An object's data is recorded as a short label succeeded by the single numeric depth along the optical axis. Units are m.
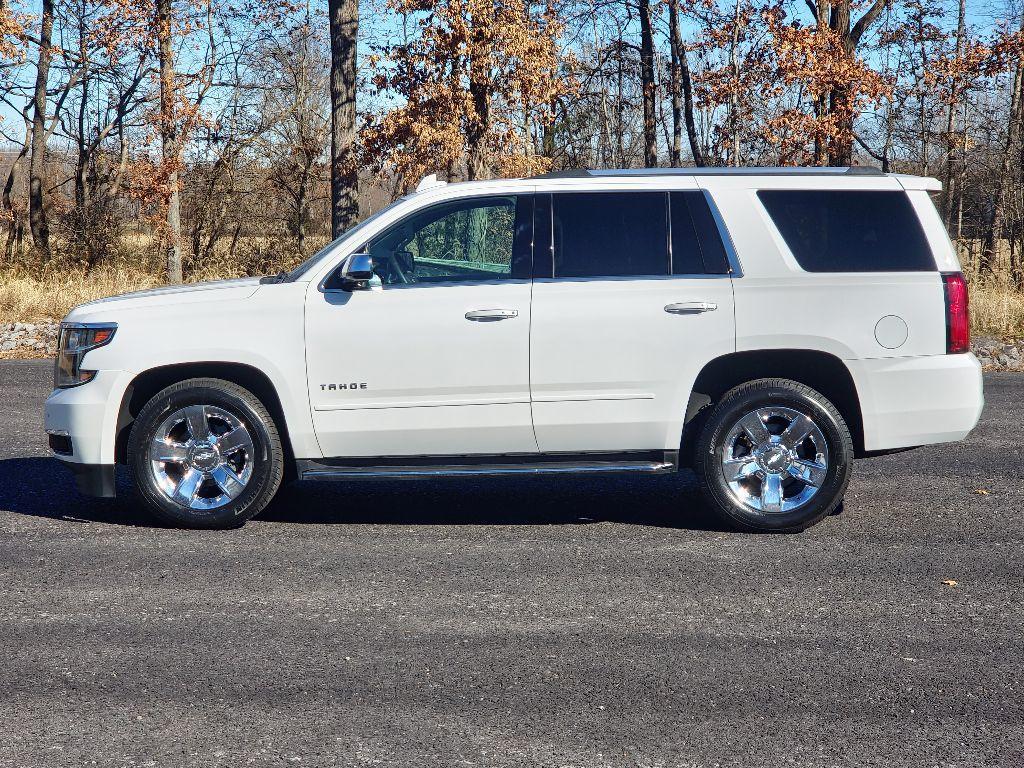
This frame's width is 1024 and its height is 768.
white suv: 6.68
